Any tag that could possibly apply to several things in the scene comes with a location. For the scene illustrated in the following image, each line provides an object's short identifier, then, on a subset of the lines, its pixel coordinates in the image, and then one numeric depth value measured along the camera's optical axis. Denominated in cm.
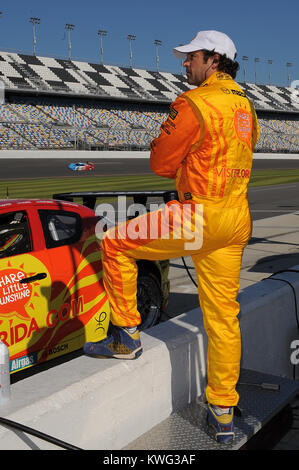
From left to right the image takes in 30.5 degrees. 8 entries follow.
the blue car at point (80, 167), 3753
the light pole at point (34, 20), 7675
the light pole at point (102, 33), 8525
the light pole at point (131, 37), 8752
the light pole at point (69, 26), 7972
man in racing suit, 259
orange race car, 393
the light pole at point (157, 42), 9356
